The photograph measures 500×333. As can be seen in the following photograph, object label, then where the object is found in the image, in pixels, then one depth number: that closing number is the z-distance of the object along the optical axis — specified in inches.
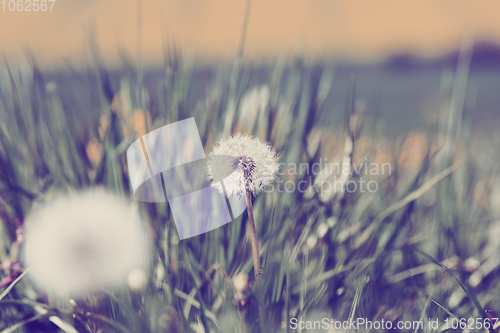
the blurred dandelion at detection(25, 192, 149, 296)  29.2
